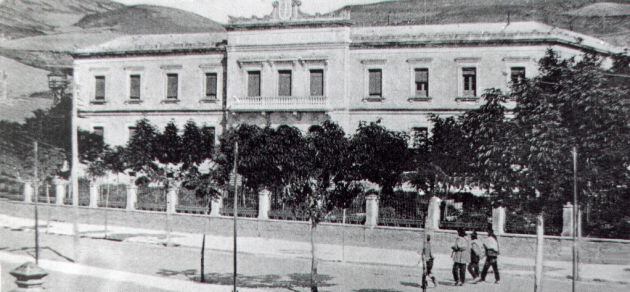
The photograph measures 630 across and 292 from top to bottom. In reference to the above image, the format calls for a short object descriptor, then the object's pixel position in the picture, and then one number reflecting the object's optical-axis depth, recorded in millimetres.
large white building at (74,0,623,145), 22359
